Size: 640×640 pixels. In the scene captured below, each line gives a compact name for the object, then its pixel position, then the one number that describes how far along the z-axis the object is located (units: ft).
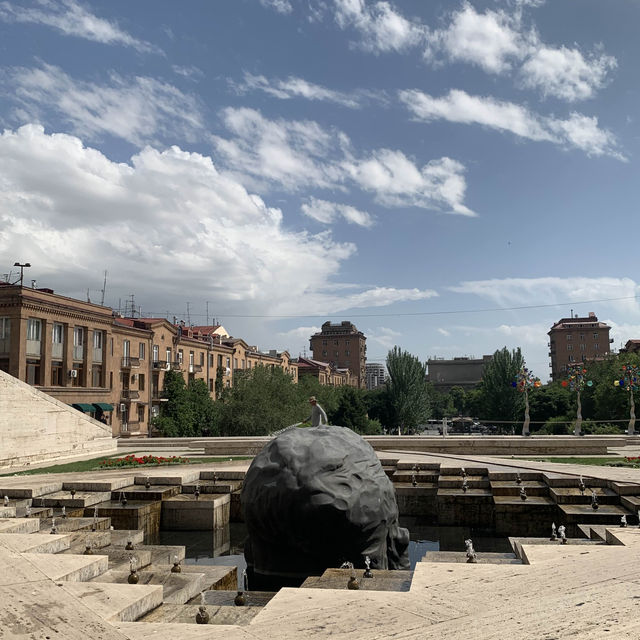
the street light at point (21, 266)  126.21
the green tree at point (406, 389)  195.42
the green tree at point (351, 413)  181.06
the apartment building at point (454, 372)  480.23
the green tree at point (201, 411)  153.07
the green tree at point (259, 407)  110.83
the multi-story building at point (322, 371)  298.97
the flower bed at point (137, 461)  68.41
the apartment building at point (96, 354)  120.47
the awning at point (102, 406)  138.31
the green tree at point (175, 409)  146.92
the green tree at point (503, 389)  187.83
